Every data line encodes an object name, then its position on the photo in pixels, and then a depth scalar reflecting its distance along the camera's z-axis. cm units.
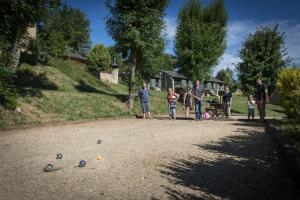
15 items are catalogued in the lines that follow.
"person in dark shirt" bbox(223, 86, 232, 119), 1681
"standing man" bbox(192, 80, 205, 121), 1511
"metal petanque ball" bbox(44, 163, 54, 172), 595
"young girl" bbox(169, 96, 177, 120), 1636
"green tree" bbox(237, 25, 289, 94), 2284
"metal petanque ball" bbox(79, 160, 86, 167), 629
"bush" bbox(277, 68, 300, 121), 1183
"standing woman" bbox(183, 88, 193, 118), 1643
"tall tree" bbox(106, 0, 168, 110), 1980
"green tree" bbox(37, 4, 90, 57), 3266
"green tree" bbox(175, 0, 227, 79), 2956
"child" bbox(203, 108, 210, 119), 1717
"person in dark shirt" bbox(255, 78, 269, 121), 1368
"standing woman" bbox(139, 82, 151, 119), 1679
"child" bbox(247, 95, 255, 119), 1711
